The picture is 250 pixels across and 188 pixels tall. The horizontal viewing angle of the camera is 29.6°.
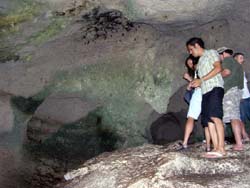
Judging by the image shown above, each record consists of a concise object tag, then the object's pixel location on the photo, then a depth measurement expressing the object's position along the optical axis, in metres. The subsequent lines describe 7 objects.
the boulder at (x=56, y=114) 7.04
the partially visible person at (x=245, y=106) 5.61
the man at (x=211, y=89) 4.62
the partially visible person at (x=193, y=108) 5.16
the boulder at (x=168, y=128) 6.95
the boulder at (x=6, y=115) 6.93
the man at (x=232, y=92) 5.07
